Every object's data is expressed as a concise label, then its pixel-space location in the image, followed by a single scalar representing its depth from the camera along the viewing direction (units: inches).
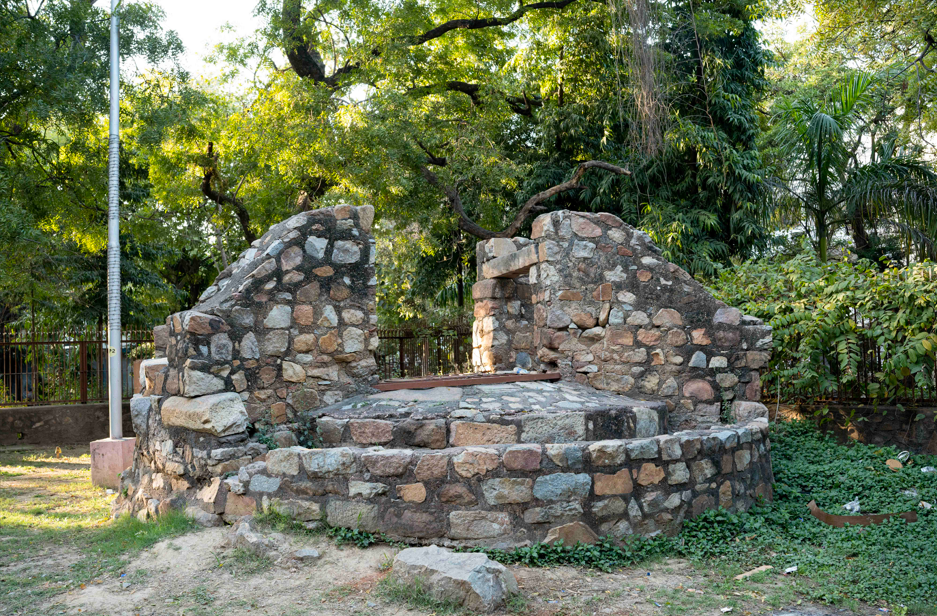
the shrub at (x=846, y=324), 274.1
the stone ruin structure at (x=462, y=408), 178.7
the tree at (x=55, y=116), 350.9
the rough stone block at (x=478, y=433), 205.9
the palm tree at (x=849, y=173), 371.2
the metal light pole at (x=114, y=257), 337.4
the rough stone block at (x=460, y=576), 141.6
